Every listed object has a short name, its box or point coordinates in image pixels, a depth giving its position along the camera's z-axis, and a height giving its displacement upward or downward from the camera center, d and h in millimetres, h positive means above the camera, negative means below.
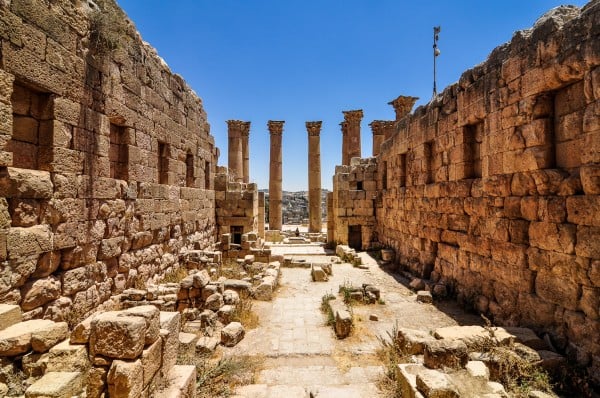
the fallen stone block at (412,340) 4691 -1843
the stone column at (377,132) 21734 +5021
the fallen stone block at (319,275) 9758 -1900
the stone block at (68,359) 3115 -1399
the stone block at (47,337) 3186 -1227
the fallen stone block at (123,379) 2875 -1460
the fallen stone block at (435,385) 3178 -1696
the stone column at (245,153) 22528 +3799
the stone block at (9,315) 3393 -1094
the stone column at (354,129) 21609 +5170
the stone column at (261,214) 16477 -247
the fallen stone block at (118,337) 3020 -1152
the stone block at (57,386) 2717 -1464
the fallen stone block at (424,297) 7465 -1939
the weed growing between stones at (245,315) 6275 -2020
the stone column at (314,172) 21156 +2387
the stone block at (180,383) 3271 -1762
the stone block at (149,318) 3242 -1057
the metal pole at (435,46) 18092 +8815
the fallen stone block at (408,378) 3489 -1834
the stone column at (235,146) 21719 +4072
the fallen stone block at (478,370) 3637 -1768
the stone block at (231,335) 5400 -2019
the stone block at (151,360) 3133 -1451
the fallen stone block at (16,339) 3098 -1204
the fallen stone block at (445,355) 3949 -1707
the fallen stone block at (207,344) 4941 -2037
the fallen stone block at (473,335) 4523 -1754
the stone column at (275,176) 21219 +2115
